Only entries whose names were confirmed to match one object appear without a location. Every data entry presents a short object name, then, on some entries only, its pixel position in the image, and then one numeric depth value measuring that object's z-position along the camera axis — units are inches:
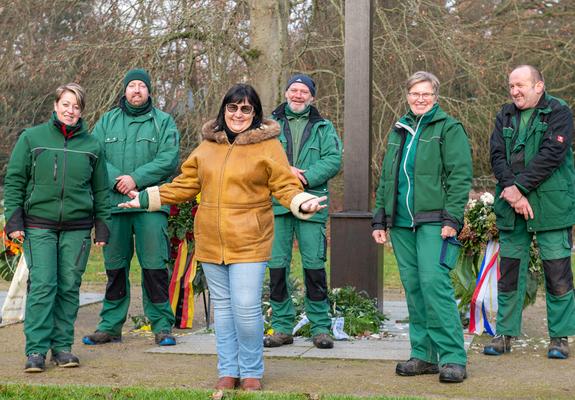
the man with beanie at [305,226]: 283.9
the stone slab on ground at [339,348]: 264.5
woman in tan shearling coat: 217.6
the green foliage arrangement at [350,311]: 302.0
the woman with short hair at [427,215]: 230.1
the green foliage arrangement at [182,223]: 325.1
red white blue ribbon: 306.7
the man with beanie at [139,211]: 291.0
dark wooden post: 326.3
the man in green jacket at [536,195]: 267.1
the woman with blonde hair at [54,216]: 248.8
